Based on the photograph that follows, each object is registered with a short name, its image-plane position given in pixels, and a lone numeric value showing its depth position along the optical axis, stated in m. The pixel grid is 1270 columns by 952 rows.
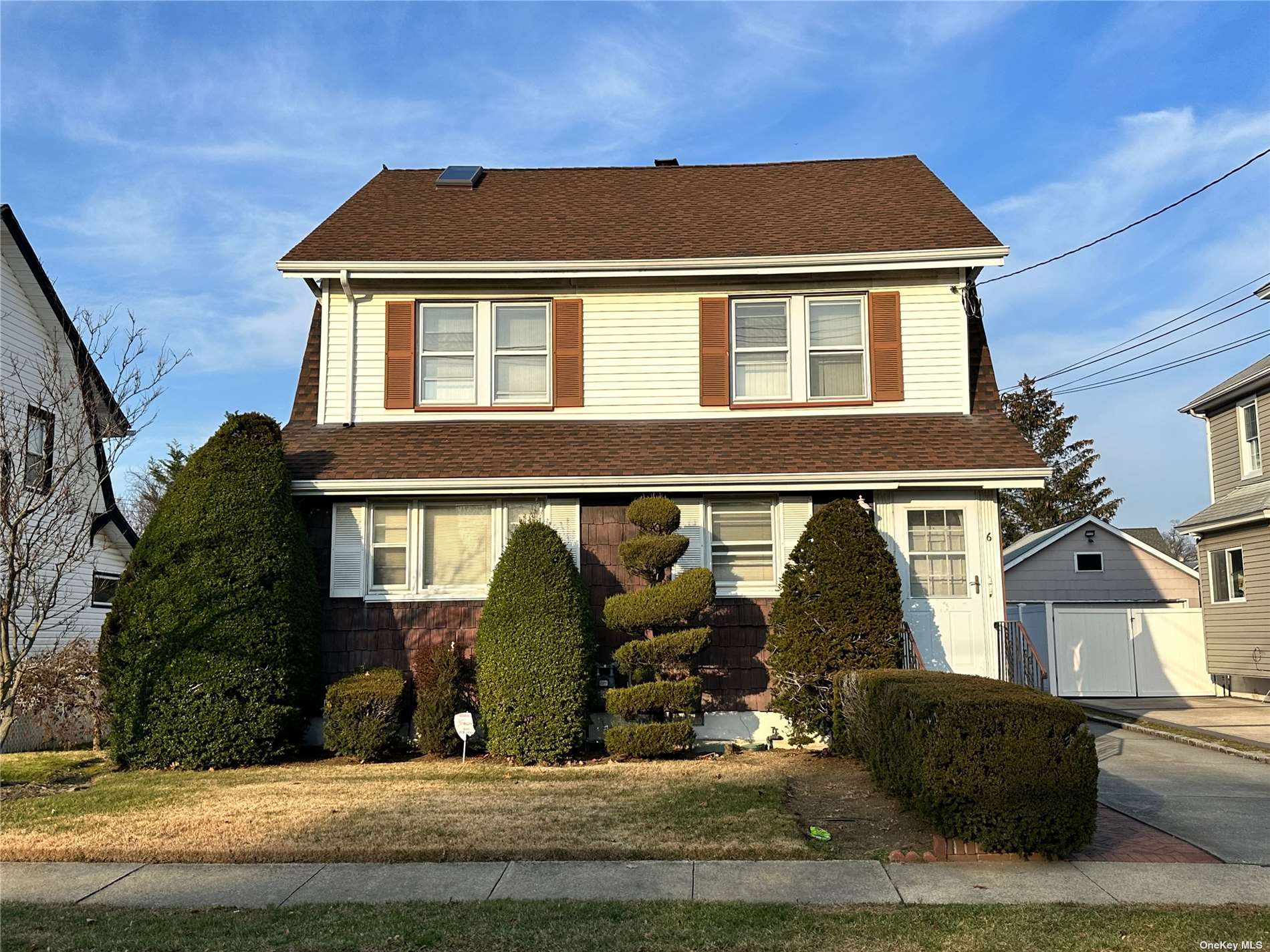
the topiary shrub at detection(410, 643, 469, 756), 11.45
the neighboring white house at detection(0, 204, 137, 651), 15.66
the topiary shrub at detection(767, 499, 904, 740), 11.11
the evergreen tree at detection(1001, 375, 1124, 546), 39.16
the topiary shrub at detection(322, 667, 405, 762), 11.24
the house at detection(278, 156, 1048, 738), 12.20
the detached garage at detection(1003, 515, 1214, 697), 21.12
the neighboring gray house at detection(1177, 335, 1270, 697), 20.22
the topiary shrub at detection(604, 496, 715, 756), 11.06
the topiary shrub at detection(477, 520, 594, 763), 10.98
